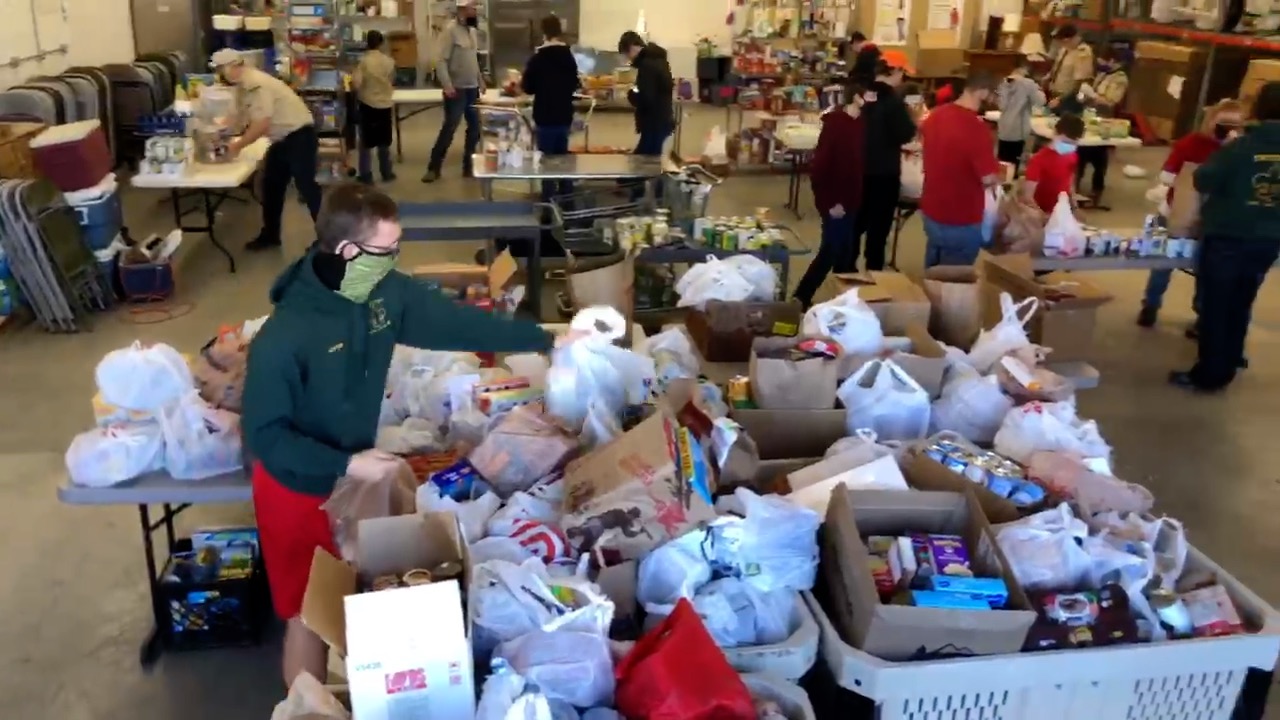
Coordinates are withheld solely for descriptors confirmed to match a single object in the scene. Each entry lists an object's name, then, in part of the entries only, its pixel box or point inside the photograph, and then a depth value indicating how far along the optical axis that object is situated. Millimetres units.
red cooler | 5637
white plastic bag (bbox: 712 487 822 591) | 2080
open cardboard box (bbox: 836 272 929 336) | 3547
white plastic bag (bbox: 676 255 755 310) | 3754
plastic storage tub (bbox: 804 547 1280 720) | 1955
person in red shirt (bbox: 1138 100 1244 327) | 5320
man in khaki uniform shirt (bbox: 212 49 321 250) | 6586
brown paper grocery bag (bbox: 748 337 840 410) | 2824
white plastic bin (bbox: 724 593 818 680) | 1952
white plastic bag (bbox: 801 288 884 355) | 3254
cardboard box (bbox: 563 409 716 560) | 2070
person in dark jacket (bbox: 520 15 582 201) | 7652
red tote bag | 1685
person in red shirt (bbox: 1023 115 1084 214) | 5496
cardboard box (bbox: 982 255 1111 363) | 3826
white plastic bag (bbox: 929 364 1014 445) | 2963
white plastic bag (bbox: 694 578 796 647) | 1999
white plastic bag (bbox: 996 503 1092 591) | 2174
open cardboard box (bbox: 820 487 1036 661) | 1953
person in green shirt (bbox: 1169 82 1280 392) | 4527
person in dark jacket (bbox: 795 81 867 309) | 5418
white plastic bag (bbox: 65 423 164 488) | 2621
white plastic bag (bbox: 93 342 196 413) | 2672
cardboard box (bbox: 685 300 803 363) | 3520
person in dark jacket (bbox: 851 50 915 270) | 5840
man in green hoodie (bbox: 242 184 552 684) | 2229
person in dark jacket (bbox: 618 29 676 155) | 7734
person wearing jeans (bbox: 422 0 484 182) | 8906
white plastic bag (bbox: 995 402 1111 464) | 2709
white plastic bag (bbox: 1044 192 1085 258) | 4996
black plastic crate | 2992
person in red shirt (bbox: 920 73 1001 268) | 4949
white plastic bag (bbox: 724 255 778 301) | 3883
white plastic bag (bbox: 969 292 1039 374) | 3277
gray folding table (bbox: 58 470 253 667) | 2629
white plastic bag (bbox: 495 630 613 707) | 1737
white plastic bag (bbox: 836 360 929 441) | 2871
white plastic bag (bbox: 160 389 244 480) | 2662
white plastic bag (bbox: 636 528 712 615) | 2035
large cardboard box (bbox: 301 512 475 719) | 1629
